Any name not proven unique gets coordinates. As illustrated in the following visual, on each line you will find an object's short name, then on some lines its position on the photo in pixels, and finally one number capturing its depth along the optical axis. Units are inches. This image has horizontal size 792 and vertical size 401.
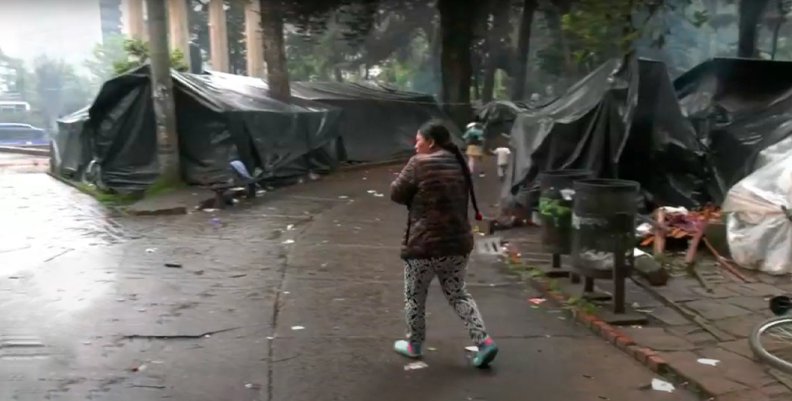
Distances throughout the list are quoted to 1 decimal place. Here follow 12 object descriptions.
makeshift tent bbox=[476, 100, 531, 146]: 739.4
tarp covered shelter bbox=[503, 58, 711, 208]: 378.3
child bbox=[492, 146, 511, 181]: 482.3
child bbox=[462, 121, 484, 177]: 561.0
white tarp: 286.7
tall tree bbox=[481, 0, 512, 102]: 935.0
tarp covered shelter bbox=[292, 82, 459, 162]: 787.4
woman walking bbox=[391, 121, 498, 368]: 190.7
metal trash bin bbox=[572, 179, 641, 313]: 230.2
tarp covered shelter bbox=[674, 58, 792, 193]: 383.9
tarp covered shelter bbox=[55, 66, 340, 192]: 561.3
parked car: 1327.5
